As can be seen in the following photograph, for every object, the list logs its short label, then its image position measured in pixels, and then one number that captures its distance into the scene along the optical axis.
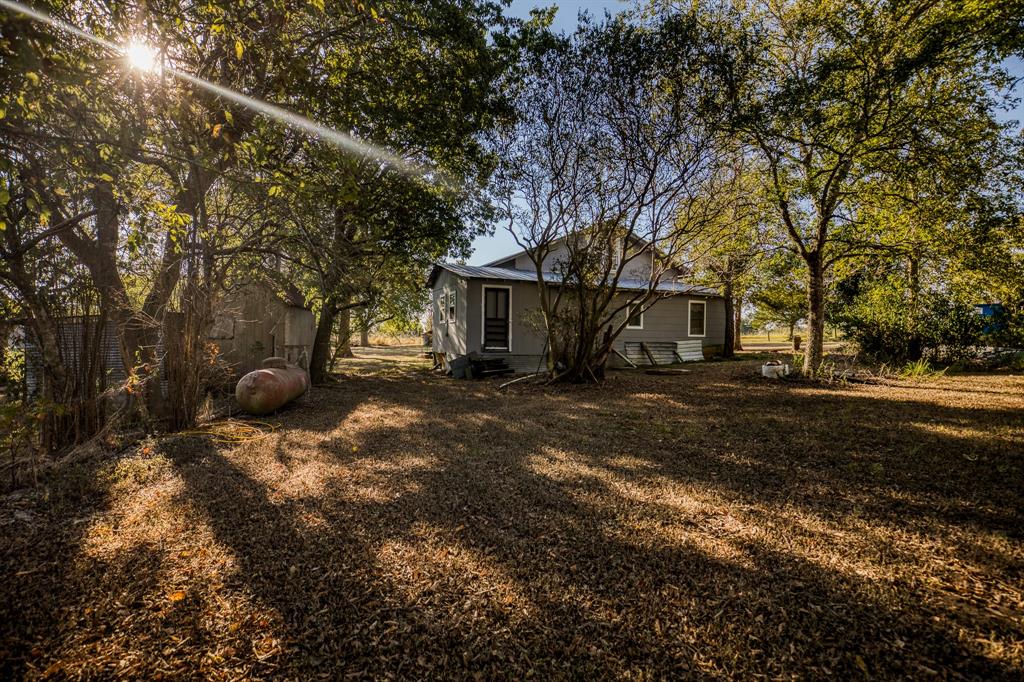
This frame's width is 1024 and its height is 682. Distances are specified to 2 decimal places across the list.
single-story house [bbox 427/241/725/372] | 13.59
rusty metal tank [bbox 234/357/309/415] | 6.96
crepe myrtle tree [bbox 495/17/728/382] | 7.74
